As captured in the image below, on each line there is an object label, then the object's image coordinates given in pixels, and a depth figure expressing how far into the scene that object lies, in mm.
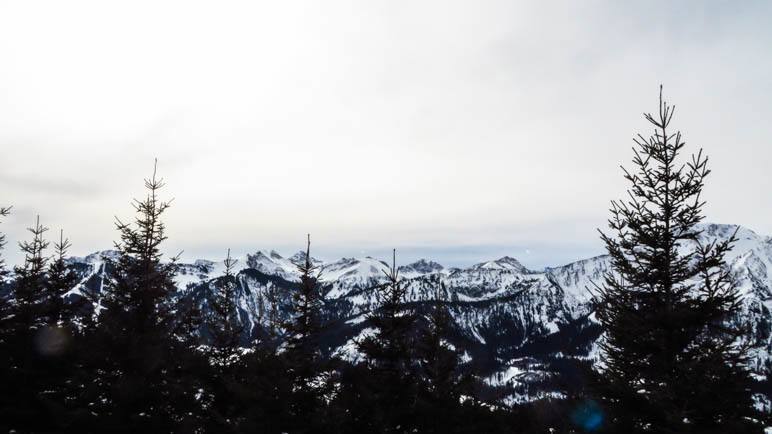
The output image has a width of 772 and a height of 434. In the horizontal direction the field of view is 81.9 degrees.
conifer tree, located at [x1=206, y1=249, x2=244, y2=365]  26453
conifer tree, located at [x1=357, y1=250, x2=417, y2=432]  18578
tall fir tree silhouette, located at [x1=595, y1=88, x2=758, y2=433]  9352
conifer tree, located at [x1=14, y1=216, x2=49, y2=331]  22559
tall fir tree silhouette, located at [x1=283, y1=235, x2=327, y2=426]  18125
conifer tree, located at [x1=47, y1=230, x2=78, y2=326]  25875
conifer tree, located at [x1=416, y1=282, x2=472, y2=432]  19094
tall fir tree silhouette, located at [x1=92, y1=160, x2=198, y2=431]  14227
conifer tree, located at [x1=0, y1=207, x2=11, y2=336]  20875
